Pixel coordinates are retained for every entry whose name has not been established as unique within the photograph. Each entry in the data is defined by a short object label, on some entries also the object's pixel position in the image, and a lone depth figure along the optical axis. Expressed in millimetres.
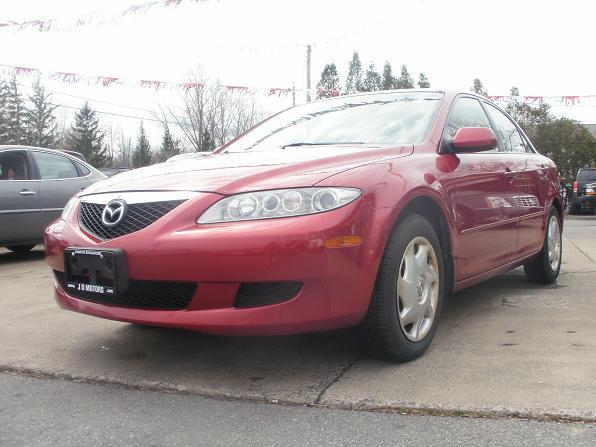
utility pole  26691
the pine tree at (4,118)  47906
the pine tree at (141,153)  61906
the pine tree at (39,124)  51562
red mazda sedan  2465
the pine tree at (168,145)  42350
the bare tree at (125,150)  61125
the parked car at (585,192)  17562
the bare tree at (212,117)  32406
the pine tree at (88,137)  55531
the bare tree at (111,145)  59094
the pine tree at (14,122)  50272
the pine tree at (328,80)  21622
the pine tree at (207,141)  33500
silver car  6691
